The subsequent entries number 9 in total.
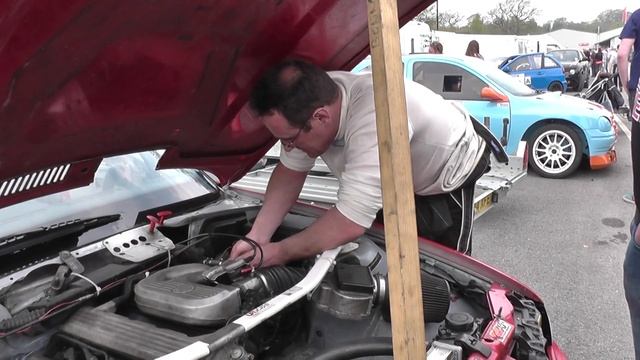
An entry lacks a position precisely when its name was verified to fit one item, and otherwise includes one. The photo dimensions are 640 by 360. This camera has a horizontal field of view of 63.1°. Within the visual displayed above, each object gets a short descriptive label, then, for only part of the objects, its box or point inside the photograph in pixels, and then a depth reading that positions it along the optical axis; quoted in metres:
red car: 1.34
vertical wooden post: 0.98
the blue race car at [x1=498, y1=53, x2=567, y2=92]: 14.38
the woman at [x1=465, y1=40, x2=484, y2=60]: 8.45
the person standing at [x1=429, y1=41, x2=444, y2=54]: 8.85
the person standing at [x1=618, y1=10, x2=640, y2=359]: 2.01
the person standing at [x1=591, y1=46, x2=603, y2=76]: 18.56
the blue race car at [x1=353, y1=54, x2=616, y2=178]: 6.27
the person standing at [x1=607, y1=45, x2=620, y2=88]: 12.10
